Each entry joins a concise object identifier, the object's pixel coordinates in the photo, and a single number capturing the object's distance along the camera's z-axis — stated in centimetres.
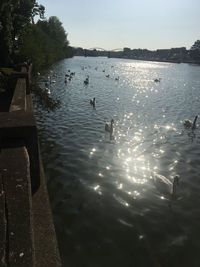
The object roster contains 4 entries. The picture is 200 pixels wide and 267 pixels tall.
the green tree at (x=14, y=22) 1954
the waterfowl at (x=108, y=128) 1423
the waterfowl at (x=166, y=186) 814
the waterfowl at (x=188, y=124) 1588
